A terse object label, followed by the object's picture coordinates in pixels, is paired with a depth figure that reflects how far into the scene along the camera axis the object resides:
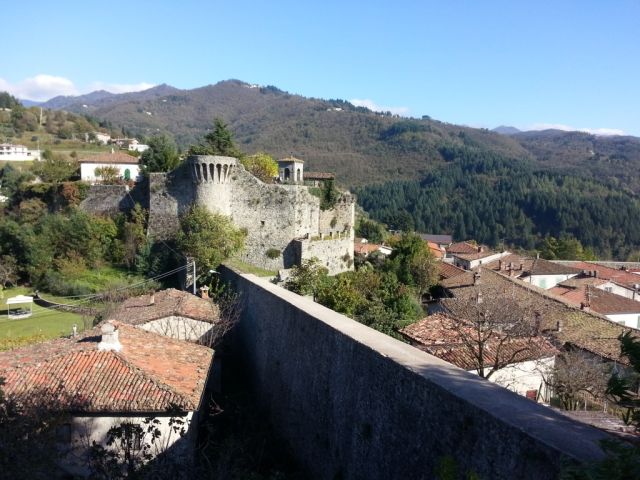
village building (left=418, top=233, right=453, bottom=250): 81.50
